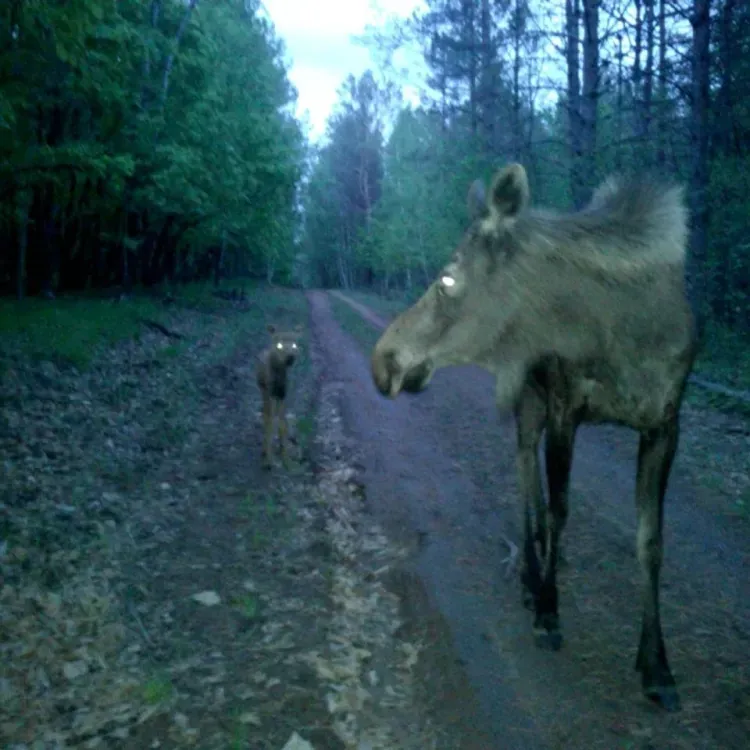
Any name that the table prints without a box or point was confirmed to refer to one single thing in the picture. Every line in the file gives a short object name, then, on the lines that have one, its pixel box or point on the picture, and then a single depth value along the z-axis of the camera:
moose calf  9.78
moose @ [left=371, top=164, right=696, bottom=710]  4.17
